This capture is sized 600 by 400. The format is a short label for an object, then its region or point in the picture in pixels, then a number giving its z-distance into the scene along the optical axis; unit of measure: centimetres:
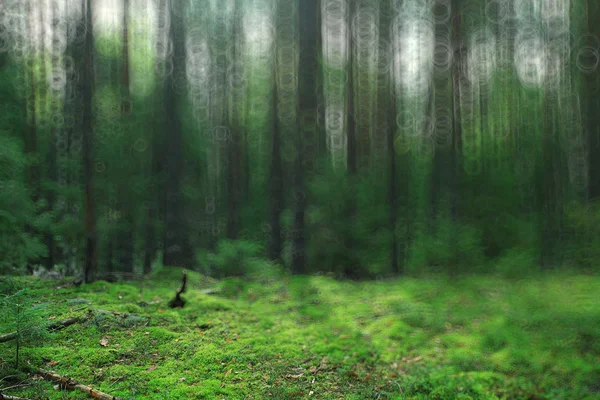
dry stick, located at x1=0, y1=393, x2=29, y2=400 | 390
